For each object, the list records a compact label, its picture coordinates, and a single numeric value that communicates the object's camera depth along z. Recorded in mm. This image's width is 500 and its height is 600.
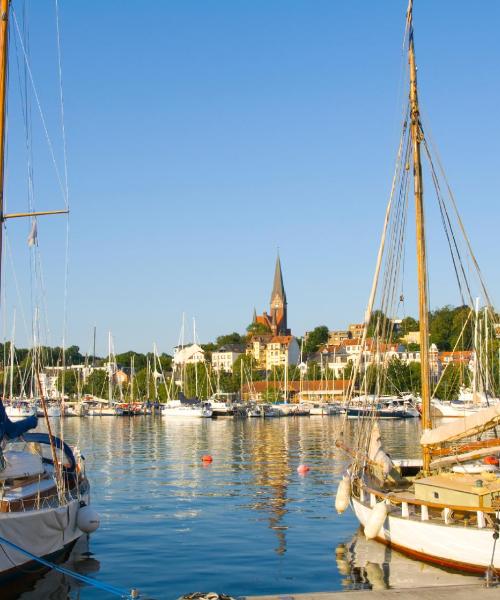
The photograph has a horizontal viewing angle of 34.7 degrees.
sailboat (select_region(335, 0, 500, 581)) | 20609
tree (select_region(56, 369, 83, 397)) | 190412
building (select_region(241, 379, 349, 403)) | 172888
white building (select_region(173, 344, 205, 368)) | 141375
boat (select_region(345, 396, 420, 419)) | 126044
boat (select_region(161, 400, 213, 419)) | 125000
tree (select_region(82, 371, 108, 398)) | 189125
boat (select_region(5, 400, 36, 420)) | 108825
